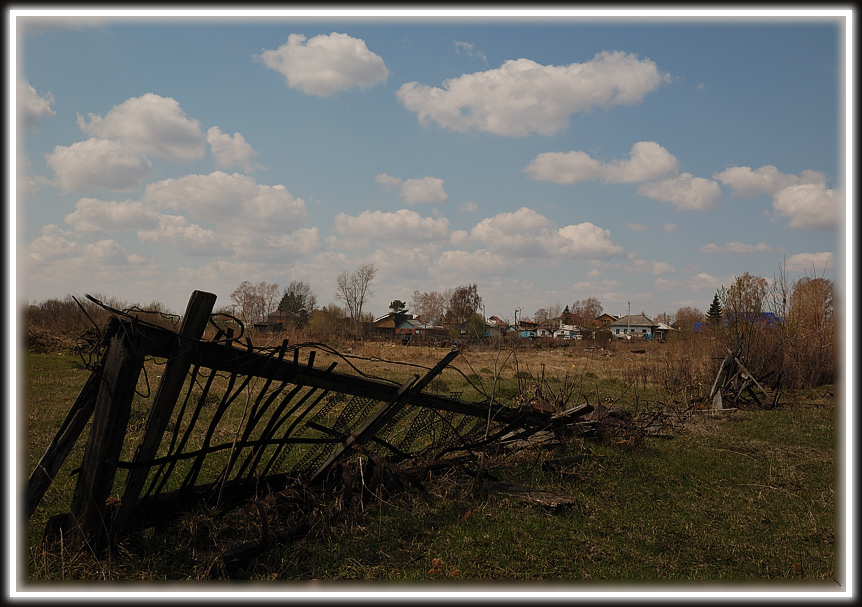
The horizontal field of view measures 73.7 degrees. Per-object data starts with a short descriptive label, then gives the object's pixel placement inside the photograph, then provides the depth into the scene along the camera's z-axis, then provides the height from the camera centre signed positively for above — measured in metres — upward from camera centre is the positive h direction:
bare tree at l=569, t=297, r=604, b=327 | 106.88 +0.70
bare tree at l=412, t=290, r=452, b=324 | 87.56 +0.89
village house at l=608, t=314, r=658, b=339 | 97.69 -1.93
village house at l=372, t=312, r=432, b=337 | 85.06 -1.29
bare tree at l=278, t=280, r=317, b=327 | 70.56 +1.25
